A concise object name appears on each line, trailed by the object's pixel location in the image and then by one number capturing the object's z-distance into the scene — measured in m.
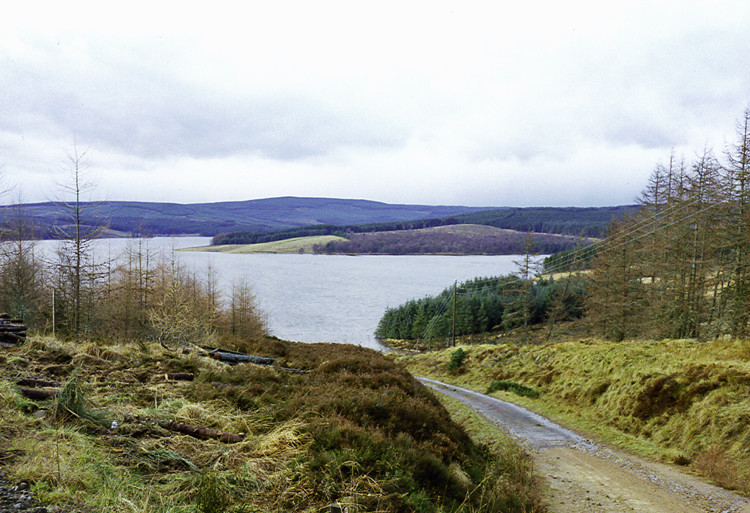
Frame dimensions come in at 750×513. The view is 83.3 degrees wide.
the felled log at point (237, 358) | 11.33
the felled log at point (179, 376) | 8.27
